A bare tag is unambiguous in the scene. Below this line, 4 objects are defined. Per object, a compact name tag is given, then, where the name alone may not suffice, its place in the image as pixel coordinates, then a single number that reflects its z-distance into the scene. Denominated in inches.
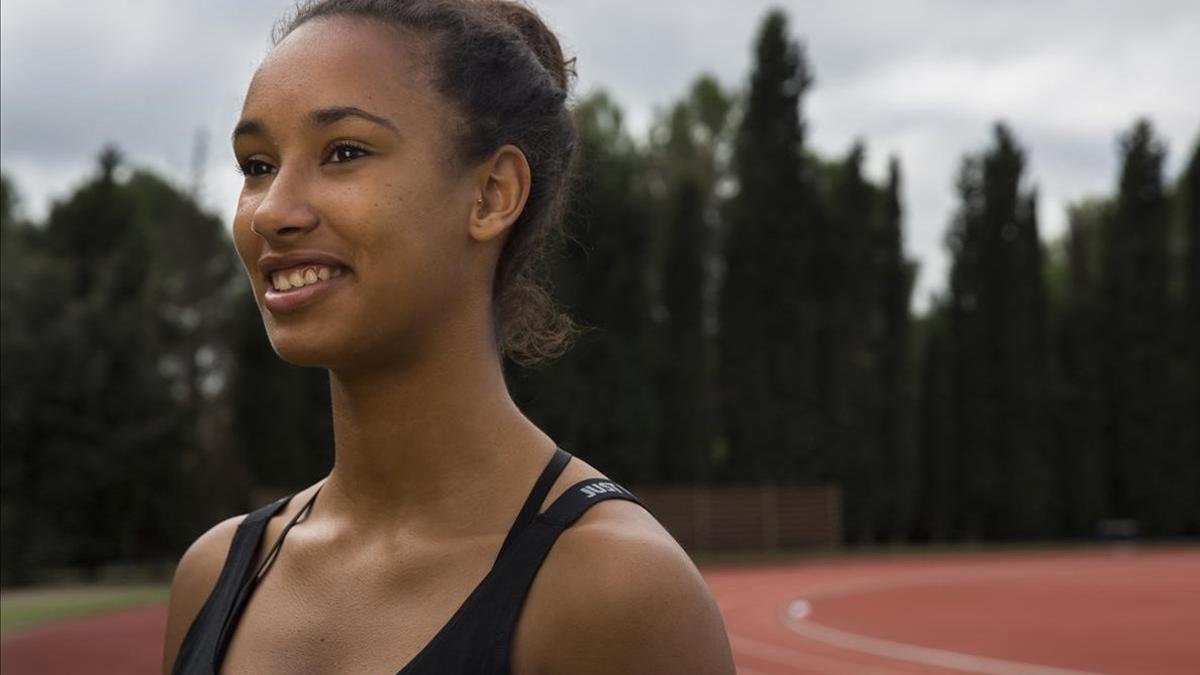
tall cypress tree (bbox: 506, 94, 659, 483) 1111.0
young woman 57.7
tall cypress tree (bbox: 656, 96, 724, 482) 1184.2
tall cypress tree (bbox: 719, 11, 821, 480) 1219.9
